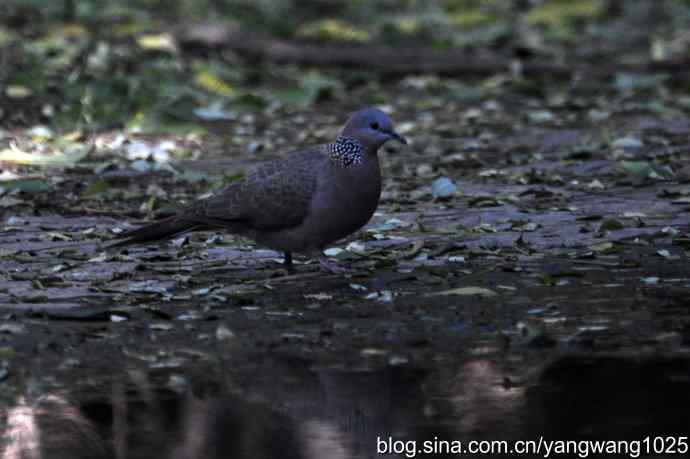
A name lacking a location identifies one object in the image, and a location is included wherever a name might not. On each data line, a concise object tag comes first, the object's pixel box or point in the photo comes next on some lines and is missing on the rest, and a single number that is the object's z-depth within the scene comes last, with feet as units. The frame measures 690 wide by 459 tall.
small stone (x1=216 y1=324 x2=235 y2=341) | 39.34
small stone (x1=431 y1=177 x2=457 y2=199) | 59.21
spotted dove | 46.65
